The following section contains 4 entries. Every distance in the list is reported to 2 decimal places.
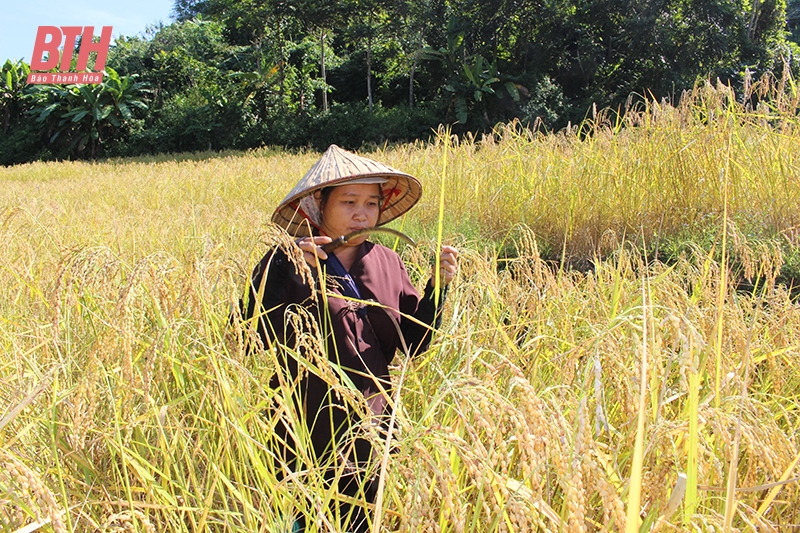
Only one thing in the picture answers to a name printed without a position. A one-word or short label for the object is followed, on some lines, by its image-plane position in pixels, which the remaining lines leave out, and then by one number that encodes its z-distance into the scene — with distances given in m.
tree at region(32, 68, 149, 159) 21.02
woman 1.50
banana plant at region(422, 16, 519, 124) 18.12
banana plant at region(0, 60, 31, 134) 22.20
